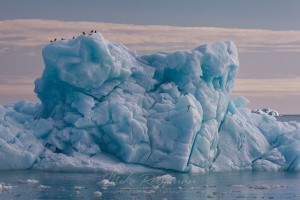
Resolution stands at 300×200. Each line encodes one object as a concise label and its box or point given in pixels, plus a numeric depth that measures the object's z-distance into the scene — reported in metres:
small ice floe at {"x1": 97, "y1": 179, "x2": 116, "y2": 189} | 20.90
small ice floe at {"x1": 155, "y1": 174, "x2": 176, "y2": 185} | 22.06
